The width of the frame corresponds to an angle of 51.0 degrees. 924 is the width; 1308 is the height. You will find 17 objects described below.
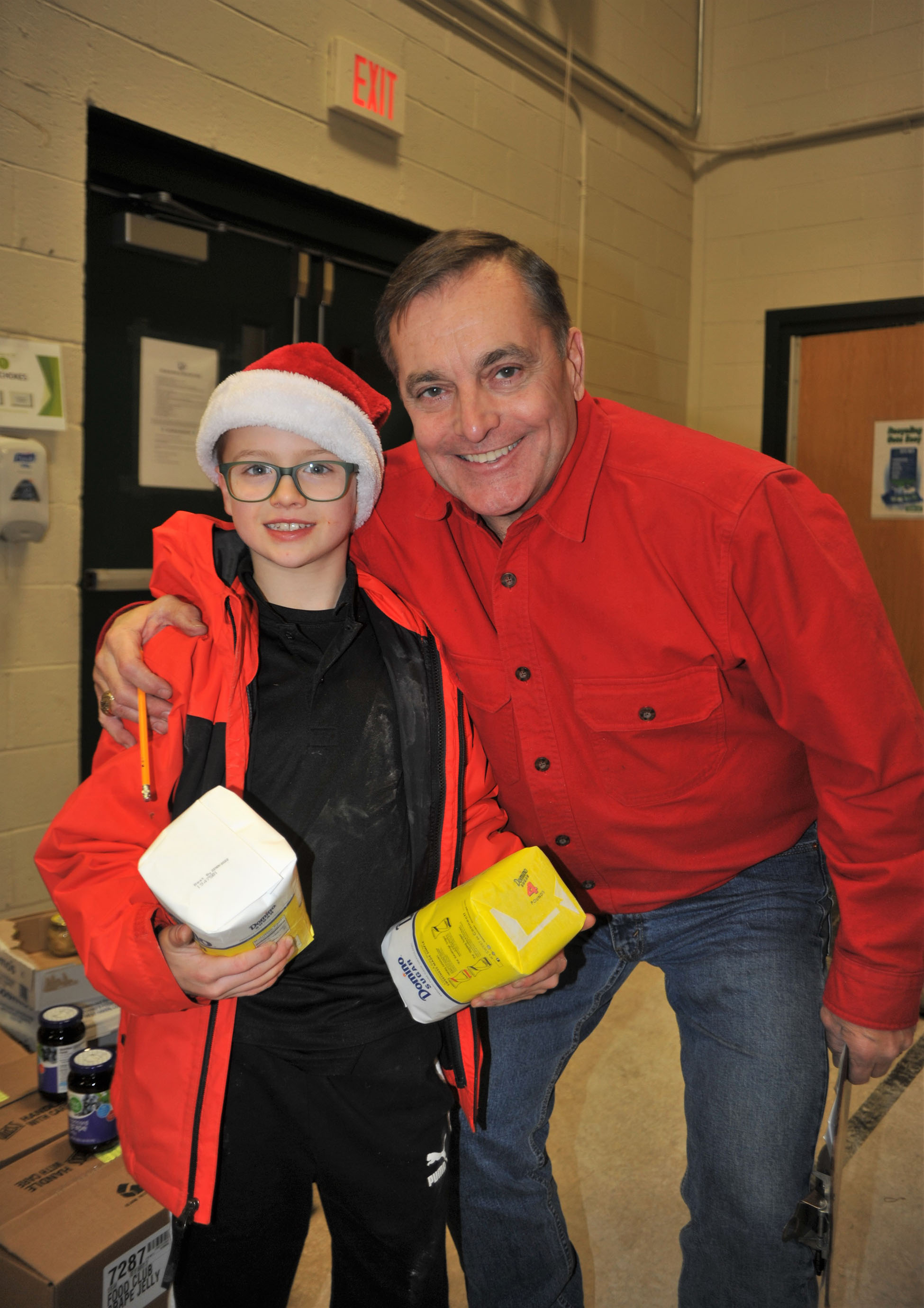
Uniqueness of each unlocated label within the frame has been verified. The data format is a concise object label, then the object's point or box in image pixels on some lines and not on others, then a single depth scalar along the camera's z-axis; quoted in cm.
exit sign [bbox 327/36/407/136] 270
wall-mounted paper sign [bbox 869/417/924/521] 426
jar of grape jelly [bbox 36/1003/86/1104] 174
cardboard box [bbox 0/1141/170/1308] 141
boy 114
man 130
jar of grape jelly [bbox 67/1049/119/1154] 161
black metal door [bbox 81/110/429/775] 236
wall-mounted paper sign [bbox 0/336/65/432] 204
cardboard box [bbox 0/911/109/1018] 188
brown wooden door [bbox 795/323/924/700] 425
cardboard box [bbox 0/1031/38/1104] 179
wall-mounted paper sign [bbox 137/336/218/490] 249
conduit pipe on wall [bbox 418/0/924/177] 329
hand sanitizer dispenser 204
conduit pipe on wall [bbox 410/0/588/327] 309
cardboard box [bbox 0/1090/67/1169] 164
